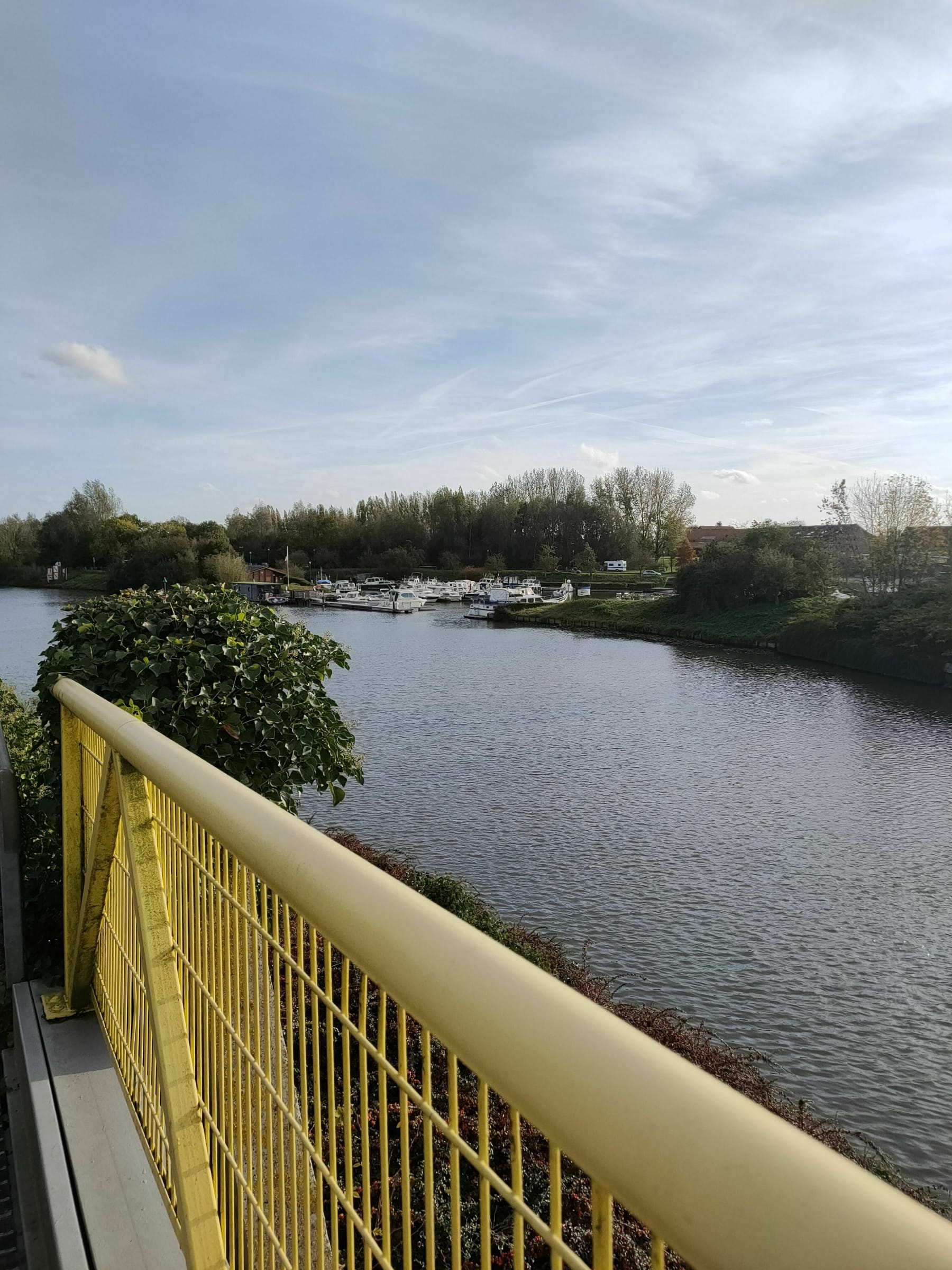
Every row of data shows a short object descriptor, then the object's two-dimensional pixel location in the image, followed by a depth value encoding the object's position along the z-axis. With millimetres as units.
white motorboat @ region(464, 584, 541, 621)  49531
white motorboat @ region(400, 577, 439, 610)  59688
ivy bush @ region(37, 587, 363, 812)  4426
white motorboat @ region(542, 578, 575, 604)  55656
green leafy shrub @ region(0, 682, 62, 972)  3648
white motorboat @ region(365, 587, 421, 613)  53188
